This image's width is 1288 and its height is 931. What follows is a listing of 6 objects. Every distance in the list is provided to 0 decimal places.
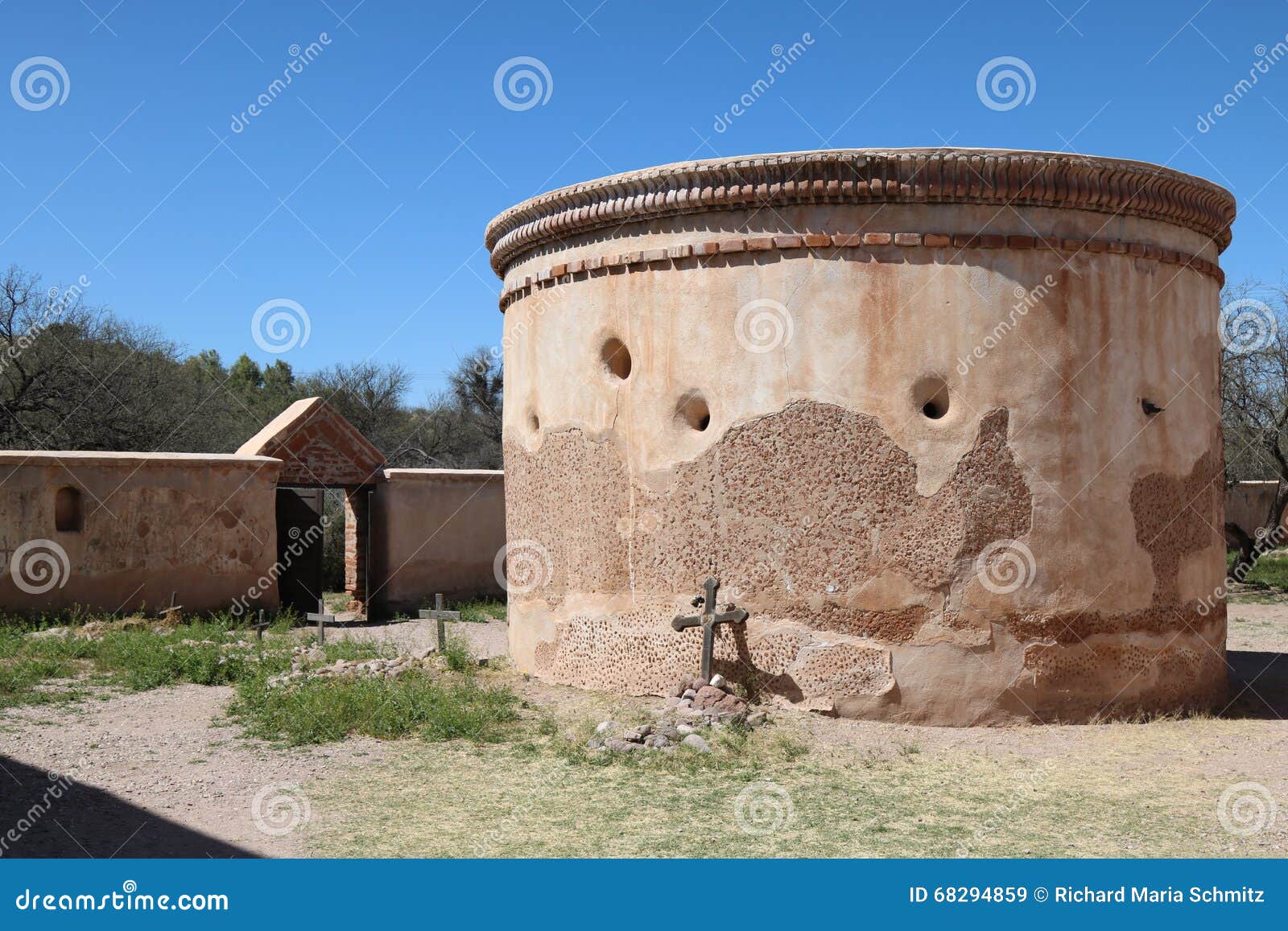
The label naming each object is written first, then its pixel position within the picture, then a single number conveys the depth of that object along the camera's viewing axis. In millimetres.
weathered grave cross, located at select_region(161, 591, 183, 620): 13370
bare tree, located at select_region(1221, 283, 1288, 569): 18875
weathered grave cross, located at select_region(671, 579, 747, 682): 8273
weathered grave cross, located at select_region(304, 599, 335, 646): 12484
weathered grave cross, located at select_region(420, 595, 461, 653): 11406
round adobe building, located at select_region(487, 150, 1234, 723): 8117
